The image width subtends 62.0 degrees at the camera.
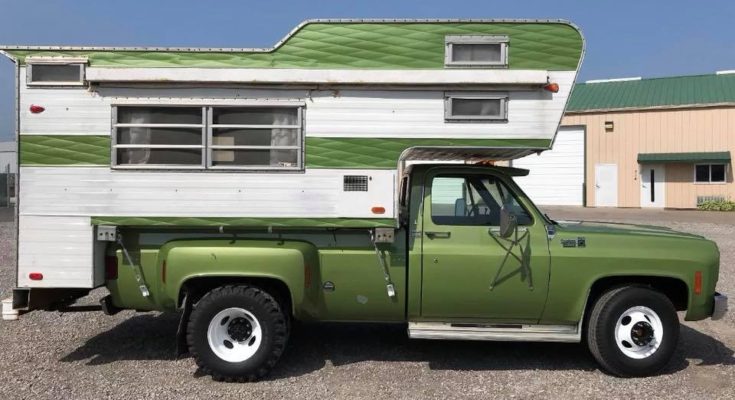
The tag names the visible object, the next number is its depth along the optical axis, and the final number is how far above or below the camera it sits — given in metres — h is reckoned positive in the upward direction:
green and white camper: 5.13 +0.10
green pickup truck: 5.15 -0.68
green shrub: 25.00 +0.10
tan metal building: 25.72 +2.78
